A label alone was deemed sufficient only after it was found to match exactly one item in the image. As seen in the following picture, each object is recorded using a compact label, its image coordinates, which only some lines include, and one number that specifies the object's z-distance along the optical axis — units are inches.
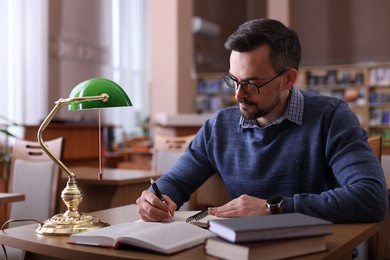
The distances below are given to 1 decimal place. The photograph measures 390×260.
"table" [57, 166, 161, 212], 121.3
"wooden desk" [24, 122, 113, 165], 222.1
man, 61.3
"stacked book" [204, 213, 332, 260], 41.1
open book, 45.3
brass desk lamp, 54.9
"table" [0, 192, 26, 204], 94.3
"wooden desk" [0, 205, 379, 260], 44.7
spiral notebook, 56.1
